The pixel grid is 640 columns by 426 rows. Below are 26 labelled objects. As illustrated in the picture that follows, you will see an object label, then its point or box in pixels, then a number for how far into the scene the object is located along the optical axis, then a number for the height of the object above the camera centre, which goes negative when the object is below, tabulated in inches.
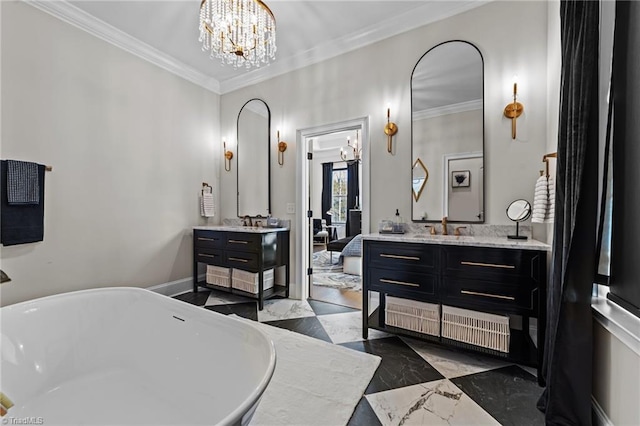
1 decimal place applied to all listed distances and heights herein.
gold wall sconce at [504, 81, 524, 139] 89.7 +32.1
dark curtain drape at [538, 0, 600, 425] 51.4 -6.0
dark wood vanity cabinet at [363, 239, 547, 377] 72.4 -20.7
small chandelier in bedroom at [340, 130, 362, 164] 245.4 +54.9
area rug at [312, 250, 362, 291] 160.6 -43.2
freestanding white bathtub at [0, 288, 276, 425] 56.9 -35.0
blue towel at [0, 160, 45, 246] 88.0 -3.2
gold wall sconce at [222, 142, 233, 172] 159.8 +29.7
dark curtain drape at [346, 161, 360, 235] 301.1 +25.3
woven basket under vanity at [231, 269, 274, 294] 125.0 -32.9
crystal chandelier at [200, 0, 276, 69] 82.2 +56.1
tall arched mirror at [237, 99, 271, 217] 145.9 +27.2
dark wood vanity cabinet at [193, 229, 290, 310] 122.9 -20.4
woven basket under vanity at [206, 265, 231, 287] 134.1 -32.6
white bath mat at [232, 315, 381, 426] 60.6 -44.6
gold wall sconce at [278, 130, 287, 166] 139.9 +30.0
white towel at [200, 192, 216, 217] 153.4 +2.3
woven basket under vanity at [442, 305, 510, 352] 77.0 -34.0
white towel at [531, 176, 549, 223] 76.2 +2.0
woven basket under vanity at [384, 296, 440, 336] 86.1 -34.0
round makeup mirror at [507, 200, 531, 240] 84.8 -0.9
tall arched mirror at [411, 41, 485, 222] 96.5 +28.0
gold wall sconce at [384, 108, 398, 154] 110.5 +31.3
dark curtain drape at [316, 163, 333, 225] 318.7 +25.4
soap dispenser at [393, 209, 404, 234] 107.9 -6.0
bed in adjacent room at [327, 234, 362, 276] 182.7 -31.7
